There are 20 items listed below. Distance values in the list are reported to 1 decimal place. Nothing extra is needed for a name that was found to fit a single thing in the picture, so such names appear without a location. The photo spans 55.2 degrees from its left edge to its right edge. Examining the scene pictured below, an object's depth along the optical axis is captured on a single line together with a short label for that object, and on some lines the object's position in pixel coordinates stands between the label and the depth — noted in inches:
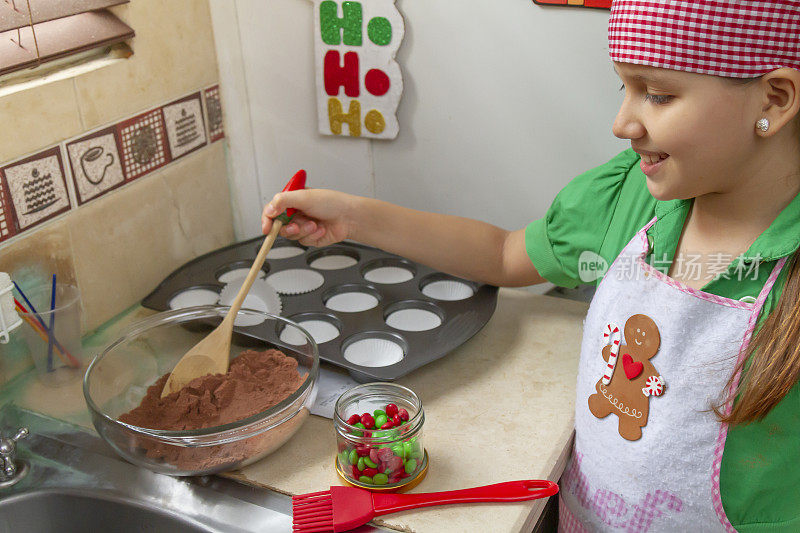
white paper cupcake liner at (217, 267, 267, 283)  49.8
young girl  28.4
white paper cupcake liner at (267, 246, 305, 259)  52.4
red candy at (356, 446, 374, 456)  32.5
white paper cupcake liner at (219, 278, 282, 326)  45.8
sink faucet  34.4
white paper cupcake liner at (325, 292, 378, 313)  46.2
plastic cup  40.4
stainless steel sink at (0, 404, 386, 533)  32.4
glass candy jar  32.3
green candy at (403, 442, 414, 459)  32.7
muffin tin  41.4
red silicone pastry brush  30.6
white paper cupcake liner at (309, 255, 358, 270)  50.6
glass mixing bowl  32.9
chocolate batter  33.1
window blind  38.1
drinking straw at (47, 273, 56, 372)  40.5
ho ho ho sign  47.1
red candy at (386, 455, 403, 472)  32.4
